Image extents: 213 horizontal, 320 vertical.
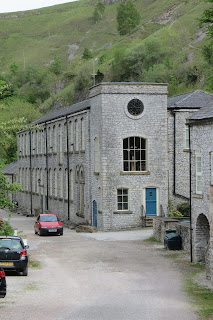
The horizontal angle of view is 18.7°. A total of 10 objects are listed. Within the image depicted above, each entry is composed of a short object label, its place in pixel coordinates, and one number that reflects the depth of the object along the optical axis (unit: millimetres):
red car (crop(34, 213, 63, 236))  41219
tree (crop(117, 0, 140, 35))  170500
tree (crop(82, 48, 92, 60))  154062
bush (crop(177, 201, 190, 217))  42719
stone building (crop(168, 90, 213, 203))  44031
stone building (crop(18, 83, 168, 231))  42875
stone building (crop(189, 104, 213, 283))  24984
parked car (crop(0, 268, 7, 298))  17698
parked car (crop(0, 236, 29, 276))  23484
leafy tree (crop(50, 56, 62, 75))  159750
